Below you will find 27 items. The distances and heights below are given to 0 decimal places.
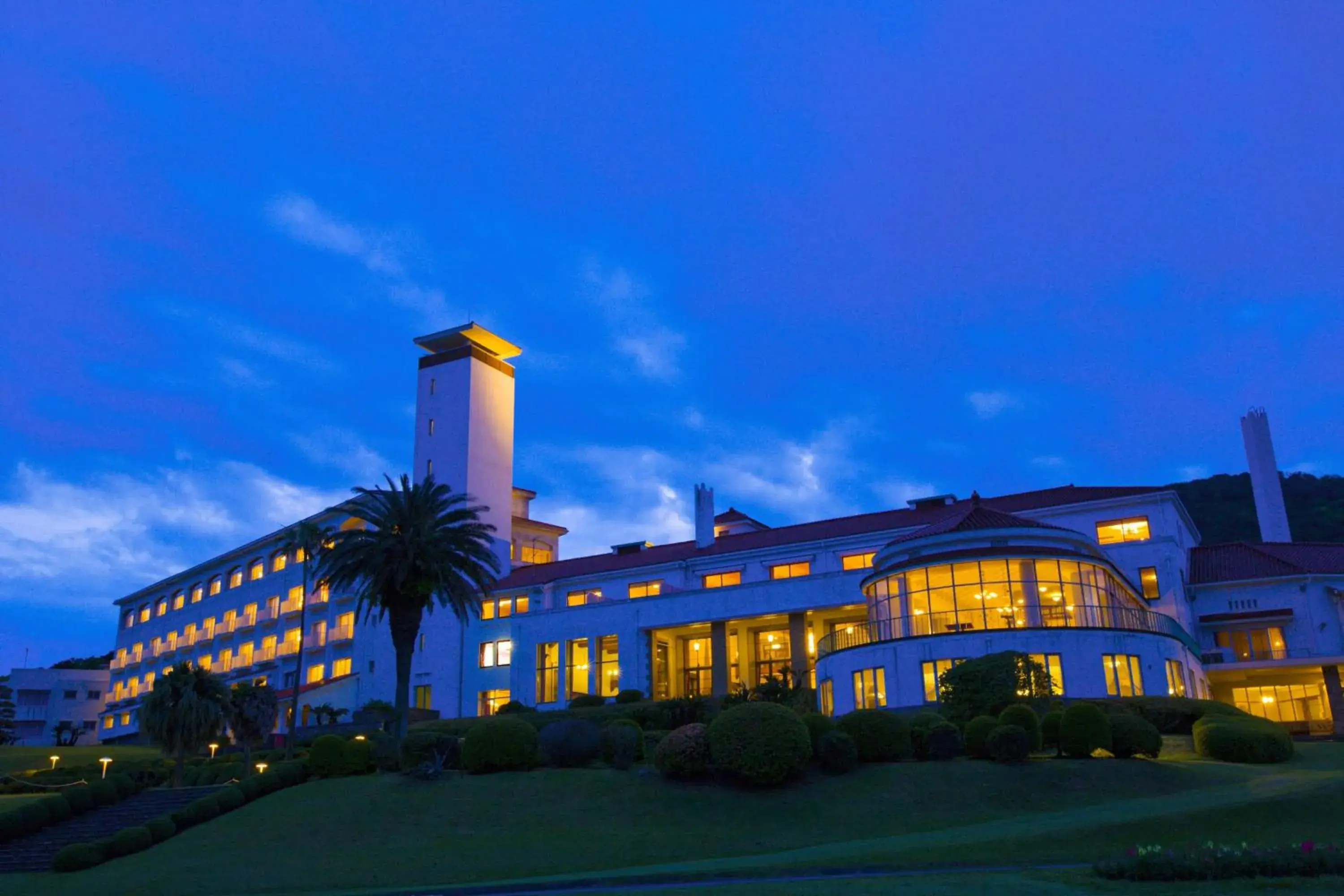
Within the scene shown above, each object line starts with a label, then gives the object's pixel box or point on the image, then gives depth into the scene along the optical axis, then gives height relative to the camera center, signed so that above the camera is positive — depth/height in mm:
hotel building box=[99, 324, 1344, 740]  43281 +7113
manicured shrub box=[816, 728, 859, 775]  30625 -251
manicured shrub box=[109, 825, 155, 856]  30953 -2161
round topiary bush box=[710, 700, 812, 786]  29656 -3
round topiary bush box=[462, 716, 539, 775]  34375 +136
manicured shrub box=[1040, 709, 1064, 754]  31766 +241
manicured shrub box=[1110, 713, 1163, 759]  31000 -83
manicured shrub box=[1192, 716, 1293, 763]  32594 -317
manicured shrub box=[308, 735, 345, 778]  37219 +6
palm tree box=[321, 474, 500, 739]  44438 +7978
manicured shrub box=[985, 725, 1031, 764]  29938 -166
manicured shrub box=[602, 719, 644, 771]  33469 +158
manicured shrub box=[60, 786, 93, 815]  36875 -1132
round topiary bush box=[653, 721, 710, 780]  30938 -196
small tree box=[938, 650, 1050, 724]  35969 +1740
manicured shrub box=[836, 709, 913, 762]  31453 +171
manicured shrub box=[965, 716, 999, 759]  31094 +68
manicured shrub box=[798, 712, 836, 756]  31562 +522
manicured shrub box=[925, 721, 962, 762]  31422 -66
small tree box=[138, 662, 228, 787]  45812 +1904
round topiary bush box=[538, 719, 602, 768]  34781 +198
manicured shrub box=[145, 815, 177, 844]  32250 -1915
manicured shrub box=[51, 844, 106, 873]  29891 -2501
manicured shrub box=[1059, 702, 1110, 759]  30641 +123
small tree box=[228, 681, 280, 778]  49844 +2151
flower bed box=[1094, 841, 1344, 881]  16781 -2001
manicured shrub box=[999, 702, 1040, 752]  30719 +529
